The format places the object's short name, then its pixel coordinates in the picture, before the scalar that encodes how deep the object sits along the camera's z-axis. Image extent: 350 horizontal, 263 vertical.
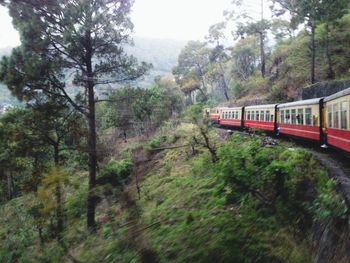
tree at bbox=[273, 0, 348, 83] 25.88
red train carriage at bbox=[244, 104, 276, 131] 22.25
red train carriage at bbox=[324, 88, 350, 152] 10.69
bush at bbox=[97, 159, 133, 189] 24.68
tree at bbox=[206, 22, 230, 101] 53.03
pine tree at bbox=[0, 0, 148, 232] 12.88
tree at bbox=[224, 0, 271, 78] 41.28
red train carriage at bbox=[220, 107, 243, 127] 29.91
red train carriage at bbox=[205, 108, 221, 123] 39.28
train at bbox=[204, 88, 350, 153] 11.17
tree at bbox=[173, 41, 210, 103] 62.81
